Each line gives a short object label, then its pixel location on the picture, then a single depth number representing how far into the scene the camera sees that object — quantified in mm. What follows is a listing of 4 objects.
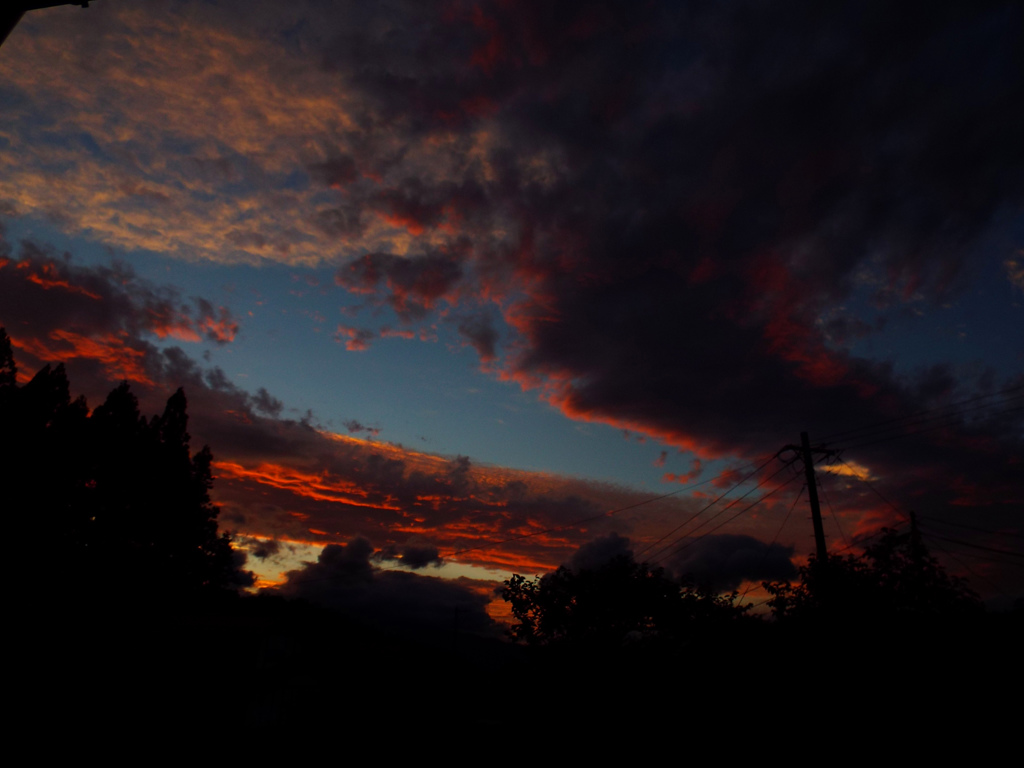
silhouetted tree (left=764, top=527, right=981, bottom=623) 17578
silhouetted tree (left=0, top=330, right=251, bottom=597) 28250
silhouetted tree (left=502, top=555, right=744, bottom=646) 36312
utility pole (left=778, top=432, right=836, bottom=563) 19641
